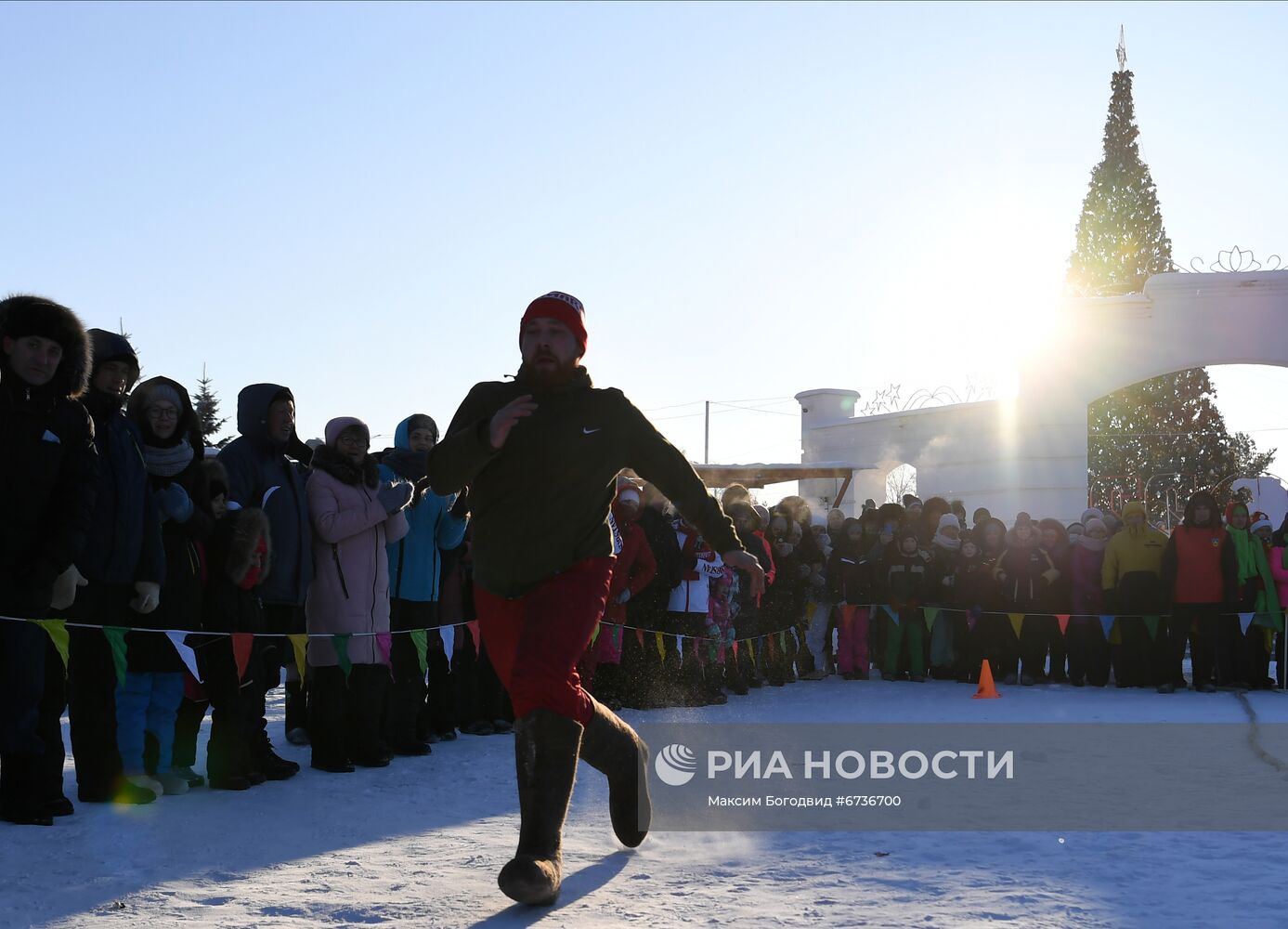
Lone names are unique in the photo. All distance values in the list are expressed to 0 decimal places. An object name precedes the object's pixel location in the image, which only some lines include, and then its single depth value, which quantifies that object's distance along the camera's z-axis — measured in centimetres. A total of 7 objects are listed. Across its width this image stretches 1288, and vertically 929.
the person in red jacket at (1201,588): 1188
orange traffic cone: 1086
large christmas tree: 4406
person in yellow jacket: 1205
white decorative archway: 1798
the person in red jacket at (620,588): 926
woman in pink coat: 645
